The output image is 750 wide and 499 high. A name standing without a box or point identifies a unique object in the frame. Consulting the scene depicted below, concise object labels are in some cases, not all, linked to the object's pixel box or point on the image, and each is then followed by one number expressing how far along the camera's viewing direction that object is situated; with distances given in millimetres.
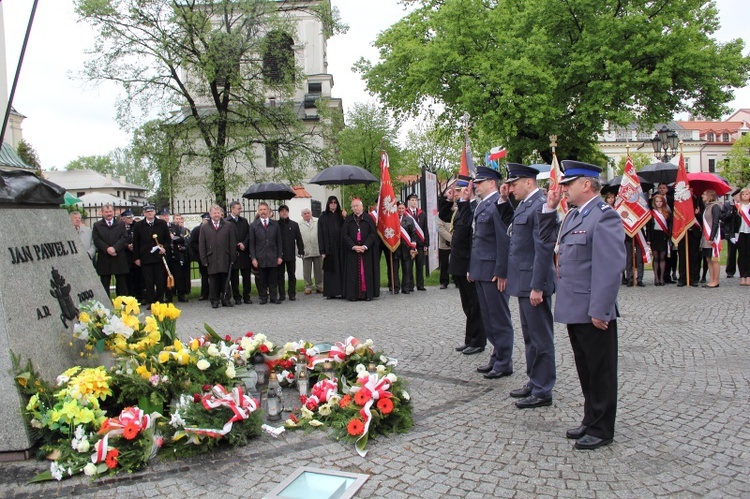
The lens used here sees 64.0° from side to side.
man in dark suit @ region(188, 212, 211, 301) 13569
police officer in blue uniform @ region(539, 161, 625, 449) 4250
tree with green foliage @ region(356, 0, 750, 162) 25297
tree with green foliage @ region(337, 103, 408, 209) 41562
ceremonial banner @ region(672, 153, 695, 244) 13164
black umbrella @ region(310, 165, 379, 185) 13195
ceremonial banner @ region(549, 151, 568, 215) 10969
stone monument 4398
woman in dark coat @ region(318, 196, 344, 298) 13070
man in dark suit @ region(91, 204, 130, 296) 12008
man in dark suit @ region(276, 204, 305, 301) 13195
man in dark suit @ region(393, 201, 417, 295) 13594
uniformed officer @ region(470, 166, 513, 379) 6336
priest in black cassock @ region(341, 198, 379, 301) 12727
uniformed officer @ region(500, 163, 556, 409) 5324
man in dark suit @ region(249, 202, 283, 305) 12805
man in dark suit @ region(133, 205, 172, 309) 12477
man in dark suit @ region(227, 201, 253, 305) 12992
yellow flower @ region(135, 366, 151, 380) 4896
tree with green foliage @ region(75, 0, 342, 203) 20062
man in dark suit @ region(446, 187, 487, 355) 7445
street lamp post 20953
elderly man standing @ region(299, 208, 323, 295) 14180
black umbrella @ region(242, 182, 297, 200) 13961
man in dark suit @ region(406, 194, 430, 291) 13930
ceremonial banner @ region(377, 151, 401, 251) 13430
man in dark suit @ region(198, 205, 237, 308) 12242
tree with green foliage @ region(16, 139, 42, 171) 49656
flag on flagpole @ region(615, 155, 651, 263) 13031
